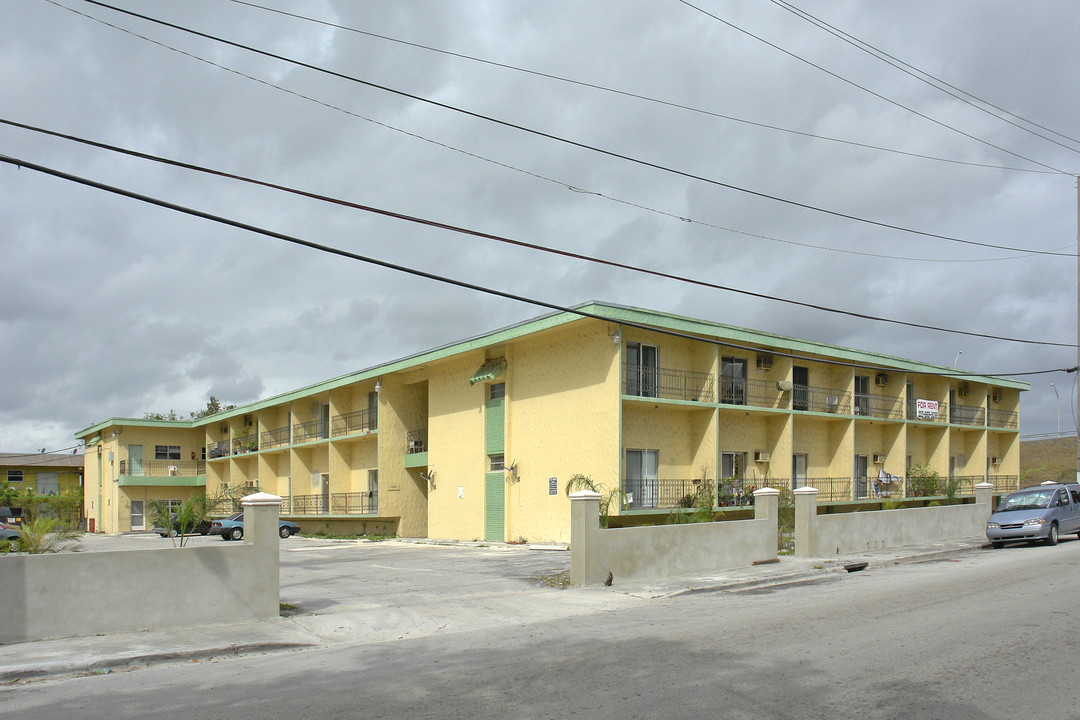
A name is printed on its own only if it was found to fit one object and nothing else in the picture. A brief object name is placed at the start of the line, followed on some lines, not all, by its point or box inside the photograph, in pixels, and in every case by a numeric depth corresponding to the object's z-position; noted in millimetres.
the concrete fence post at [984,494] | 28391
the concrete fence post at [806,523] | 20953
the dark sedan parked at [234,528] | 38188
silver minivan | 22719
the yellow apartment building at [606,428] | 25672
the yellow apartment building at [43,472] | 67125
